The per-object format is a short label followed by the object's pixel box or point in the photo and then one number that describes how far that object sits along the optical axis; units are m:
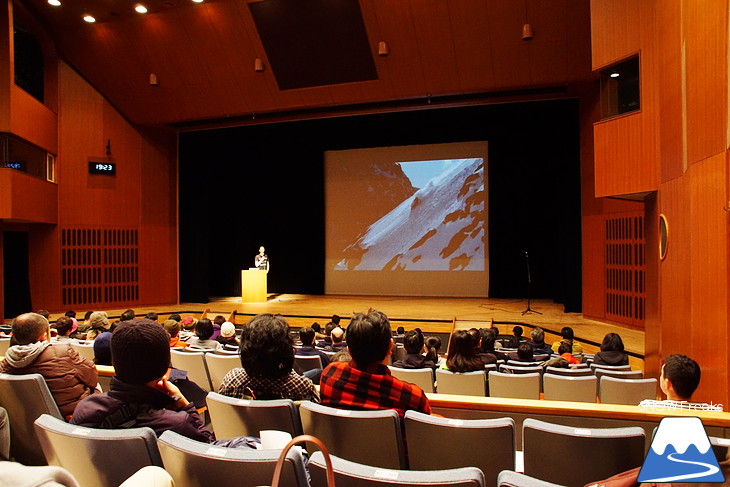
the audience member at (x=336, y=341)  4.82
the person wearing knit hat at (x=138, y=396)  1.63
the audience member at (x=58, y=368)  2.32
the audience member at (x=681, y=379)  2.30
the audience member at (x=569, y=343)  5.34
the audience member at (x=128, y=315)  5.65
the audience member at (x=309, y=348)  4.10
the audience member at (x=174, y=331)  4.82
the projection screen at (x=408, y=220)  11.77
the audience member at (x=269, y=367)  2.04
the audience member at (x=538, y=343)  5.03
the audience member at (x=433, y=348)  4.59
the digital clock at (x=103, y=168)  10.74
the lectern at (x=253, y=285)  10.80
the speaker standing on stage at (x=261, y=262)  10.87
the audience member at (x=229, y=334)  5.12
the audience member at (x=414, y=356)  3.93
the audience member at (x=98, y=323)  5.33
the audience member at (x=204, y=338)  4.79
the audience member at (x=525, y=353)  4.21
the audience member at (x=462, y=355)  3.56
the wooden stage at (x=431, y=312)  7.86
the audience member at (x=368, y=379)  1.86
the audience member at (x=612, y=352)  4.25
